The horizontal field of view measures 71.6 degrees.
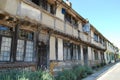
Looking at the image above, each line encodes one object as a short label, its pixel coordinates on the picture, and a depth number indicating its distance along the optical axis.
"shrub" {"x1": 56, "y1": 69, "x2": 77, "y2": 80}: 5.99
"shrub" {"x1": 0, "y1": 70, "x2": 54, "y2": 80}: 3.48
